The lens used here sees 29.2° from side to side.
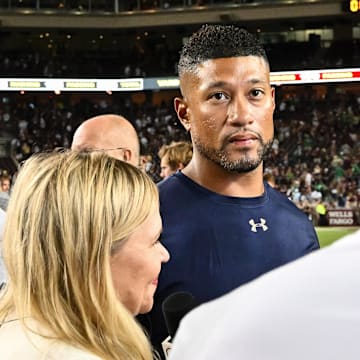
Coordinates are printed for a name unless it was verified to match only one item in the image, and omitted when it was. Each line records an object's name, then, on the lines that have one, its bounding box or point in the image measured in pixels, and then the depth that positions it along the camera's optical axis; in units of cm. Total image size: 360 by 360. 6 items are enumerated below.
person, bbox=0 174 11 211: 254
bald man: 263
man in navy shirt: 156
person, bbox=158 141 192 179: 373
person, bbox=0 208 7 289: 216
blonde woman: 109
